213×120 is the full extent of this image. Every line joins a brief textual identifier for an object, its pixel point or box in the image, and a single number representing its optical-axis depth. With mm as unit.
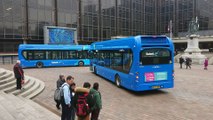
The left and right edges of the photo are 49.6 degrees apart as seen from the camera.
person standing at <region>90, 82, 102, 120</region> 6258
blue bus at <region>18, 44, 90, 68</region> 28047
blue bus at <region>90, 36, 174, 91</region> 11852
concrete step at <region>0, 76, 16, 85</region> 12566
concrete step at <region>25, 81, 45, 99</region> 11876
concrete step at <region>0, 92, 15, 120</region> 7707
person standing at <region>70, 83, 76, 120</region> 6773
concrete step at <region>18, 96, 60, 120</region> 7988
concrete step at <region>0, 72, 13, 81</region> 13129
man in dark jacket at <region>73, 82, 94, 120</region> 5930
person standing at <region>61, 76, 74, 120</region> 6490
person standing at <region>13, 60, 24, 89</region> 11664
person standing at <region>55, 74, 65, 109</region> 8641
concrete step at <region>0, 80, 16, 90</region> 12007
